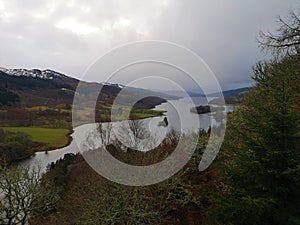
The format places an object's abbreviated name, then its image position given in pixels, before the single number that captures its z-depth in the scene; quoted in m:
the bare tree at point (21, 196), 10.93
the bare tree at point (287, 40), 6.89
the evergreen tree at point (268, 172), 3.88
